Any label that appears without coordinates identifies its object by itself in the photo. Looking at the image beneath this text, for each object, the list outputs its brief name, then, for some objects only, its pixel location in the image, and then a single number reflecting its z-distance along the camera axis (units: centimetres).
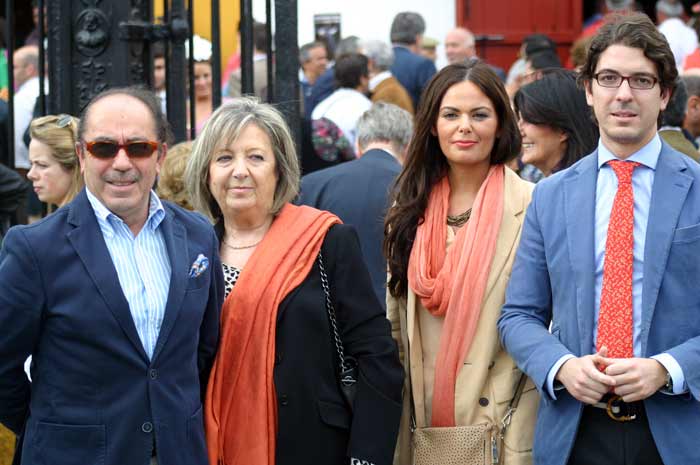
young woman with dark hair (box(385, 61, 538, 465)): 443
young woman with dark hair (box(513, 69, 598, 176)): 522
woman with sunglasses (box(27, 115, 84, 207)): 559
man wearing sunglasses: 381
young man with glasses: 390
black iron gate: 549
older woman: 430
